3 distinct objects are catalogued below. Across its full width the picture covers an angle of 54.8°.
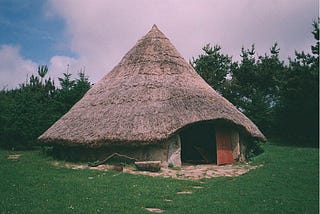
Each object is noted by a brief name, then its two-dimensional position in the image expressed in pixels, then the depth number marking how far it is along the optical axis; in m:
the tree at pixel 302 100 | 25.09
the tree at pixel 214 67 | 40.47
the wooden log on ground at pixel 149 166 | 14.46
